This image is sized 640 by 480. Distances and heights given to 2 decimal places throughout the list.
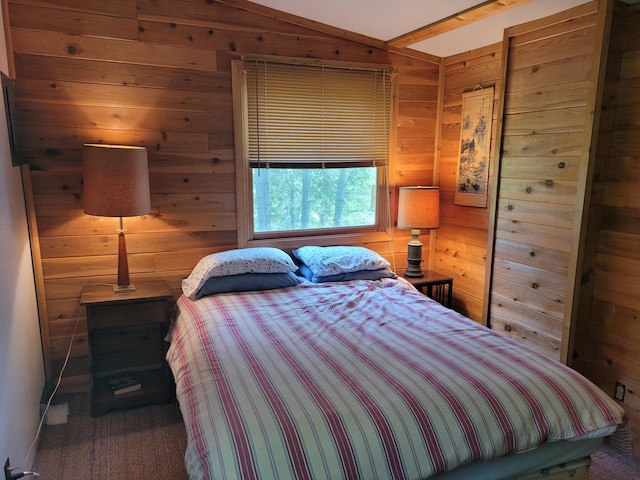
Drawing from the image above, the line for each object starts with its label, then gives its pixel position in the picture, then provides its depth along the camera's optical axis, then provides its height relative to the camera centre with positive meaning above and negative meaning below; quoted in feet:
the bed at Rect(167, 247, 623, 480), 4.54 -2.54
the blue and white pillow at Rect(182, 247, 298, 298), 8.95 -1.85
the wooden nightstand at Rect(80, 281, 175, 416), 8.45 -3.41
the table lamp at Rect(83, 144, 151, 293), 8.09 -0.18
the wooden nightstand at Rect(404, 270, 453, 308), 10.70 -2.64
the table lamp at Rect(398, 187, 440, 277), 10.75 -0.89
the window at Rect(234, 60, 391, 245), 10.10 +0.53
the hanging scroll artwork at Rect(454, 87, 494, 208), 10.18 +0.57
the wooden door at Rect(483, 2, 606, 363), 7.73 -0.04
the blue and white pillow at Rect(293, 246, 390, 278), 9.73 -1.89
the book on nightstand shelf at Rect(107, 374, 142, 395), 8.81 -4.11
